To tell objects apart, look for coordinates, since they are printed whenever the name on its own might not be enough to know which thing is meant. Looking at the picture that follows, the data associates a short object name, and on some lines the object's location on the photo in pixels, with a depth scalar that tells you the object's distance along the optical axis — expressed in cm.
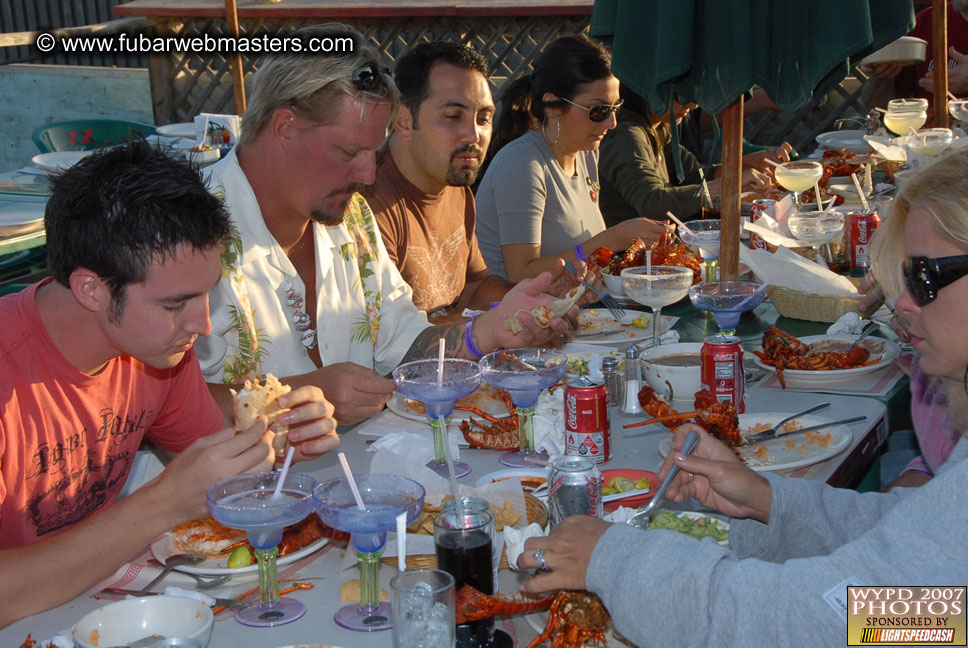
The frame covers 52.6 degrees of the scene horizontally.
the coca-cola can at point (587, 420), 228
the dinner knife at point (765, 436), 243
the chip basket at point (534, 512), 185
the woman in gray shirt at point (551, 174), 448
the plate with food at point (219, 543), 188
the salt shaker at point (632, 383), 269
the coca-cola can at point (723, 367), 259
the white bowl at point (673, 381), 276
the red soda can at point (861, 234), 421
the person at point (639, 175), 530
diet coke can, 190
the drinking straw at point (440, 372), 241
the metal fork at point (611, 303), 366
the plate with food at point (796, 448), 228
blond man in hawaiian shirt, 288
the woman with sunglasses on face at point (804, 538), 143
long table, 167
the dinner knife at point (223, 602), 177
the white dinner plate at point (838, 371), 290
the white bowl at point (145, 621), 159
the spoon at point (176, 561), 187
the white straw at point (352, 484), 174
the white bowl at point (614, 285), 393
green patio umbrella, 325
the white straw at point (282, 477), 182
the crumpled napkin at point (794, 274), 353
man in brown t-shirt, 379
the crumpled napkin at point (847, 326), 329
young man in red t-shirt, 184
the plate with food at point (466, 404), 270
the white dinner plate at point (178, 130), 698
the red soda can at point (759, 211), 424
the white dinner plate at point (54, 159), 543
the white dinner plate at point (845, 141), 707
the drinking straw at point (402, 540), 156
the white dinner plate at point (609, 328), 339
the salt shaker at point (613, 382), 275
